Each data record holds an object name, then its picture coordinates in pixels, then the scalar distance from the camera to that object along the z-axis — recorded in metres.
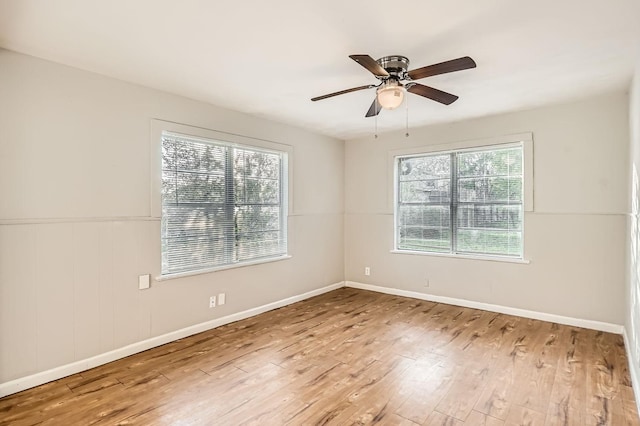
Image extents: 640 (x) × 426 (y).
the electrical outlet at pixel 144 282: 3.22
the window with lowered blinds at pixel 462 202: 4.32
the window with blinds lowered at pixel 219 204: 3.51
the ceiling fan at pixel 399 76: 2.21
